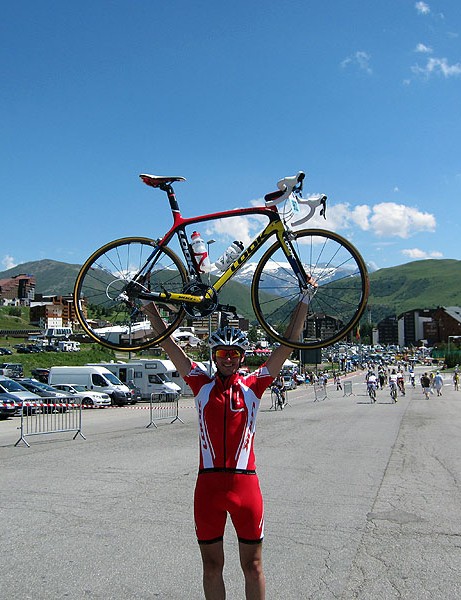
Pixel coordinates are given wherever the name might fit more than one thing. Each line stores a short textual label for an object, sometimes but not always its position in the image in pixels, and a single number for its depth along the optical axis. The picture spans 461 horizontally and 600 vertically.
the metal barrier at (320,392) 44.83
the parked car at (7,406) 27.69
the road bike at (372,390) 40.81
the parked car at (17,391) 28.80
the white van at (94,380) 38.53
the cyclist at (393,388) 40.90
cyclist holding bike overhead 4.34
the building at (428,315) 190.19
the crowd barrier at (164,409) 26.65
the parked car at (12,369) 51.37
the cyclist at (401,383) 48.94
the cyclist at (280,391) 34.41
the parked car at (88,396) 36.31
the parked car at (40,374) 51.44
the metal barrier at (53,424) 19.56
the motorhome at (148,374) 43.62
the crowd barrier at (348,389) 51.33
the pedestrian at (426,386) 47.72
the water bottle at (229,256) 5.39
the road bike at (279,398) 34.34
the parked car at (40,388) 34.06
